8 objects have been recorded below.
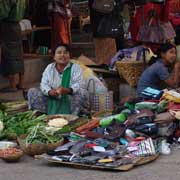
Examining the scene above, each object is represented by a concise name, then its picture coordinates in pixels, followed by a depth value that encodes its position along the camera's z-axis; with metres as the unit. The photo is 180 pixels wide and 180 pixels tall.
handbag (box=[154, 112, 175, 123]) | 8.21
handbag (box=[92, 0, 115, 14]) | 11.07
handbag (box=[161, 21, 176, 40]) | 11.67
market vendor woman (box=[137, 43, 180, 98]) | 9.59
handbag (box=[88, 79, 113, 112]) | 9.76
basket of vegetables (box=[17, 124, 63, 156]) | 7.74
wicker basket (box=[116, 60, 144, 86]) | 10.62
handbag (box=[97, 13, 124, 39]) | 11.22
